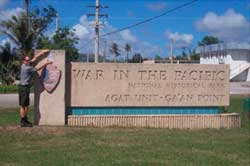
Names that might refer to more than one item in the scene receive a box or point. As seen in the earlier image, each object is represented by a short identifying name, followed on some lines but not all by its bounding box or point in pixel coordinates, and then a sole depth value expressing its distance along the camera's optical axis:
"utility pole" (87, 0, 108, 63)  41.31
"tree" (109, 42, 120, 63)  92.31
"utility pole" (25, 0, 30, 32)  44.87
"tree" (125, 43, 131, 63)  93.48
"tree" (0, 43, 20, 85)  46.06
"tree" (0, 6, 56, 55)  43.58
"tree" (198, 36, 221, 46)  132.50
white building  75.00
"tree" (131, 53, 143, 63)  66.74
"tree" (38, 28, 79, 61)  44.72
